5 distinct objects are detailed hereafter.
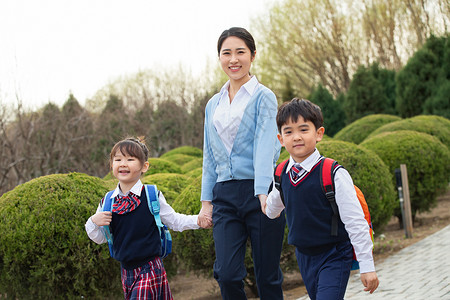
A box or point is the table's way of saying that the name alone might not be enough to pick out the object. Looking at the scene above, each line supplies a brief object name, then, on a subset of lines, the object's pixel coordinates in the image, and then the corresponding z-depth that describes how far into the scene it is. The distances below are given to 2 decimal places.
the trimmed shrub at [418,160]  8.52
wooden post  7.84
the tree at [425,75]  15.87
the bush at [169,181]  6.50
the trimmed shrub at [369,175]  6.34
